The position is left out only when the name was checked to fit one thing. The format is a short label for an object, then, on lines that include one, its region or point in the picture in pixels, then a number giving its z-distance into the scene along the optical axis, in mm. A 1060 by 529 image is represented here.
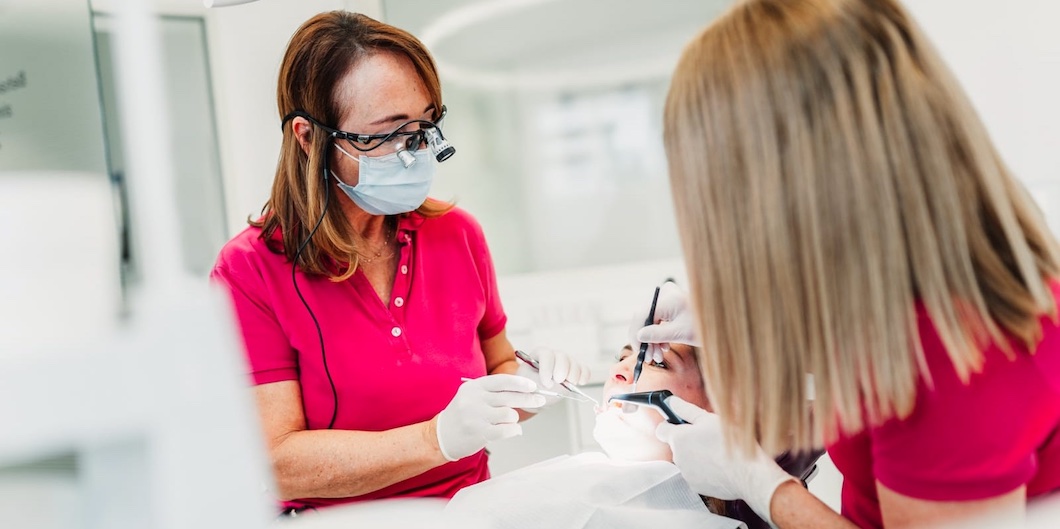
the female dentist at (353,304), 1526
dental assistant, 884
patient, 1417
